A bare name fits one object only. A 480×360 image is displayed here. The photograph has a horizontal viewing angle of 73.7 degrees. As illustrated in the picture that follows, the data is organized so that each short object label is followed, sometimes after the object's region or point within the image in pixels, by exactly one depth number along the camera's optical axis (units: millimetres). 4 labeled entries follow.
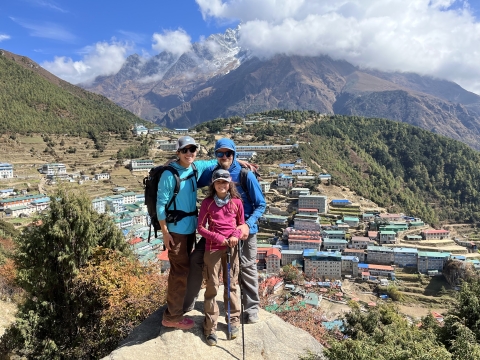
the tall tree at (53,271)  7281
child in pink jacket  3760
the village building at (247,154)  60219
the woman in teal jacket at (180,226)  3820
